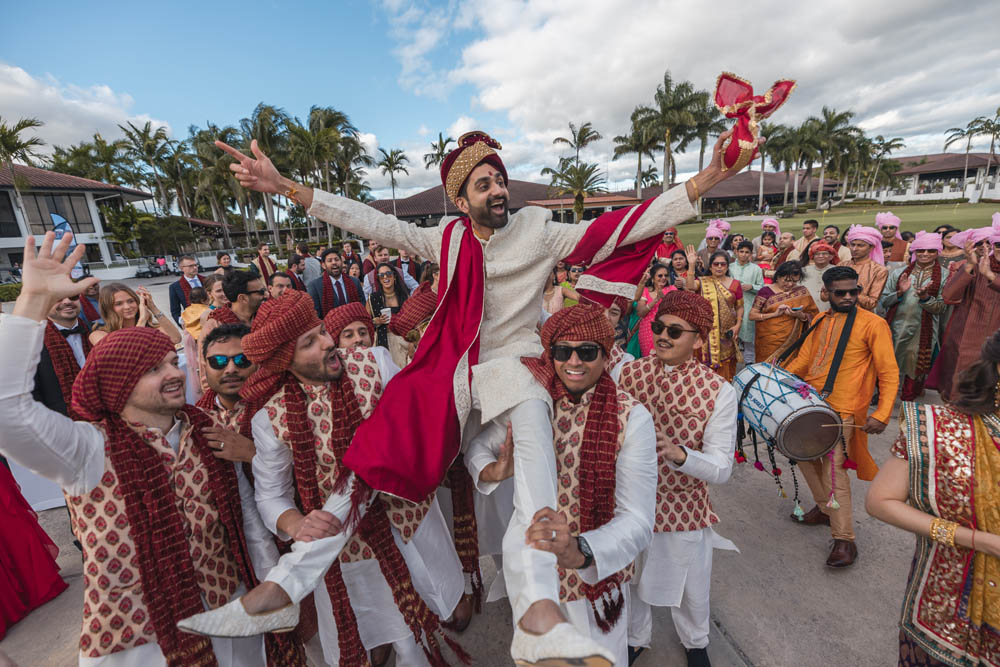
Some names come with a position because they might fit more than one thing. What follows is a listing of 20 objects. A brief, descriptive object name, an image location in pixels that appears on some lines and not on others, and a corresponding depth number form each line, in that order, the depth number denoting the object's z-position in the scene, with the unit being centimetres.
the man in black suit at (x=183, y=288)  700
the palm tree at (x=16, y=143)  2250
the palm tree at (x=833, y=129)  4378
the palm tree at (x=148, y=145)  3925
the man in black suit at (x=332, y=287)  695
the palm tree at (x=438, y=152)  3819
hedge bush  2177
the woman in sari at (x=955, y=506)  150
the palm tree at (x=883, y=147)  5304
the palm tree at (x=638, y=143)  3891
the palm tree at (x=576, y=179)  3177
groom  164
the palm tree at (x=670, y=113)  3694
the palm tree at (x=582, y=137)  3647
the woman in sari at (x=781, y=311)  427
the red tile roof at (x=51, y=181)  2870
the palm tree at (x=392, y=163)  3984
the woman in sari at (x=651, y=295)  505
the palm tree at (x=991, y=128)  4962
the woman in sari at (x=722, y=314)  472
